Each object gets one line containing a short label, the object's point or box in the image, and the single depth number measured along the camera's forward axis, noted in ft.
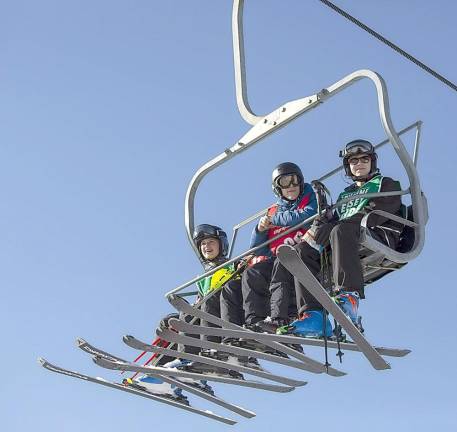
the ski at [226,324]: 39.91
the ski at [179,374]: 43.55
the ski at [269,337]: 38.50
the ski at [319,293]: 35.70
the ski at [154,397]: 46.78
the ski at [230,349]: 40.47
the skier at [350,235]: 38.19
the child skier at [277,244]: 40.50
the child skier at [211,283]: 43.09
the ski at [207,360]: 42.34
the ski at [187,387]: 45.85
